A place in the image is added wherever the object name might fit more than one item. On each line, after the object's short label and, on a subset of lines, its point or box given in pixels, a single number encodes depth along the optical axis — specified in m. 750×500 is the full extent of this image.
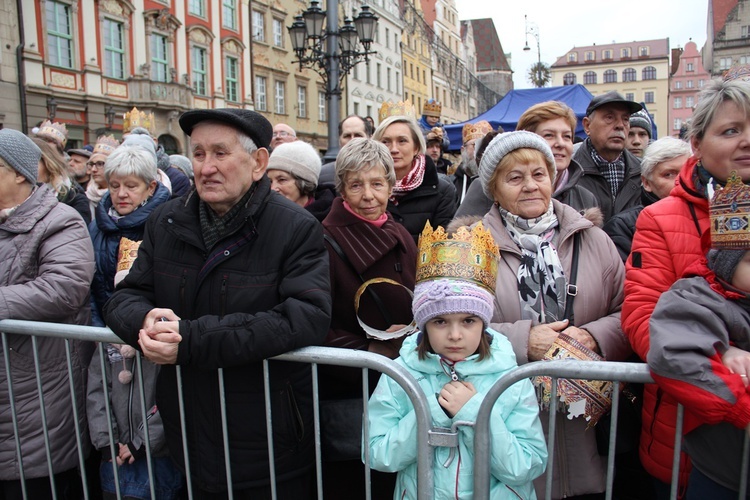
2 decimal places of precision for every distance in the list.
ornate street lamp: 9.47
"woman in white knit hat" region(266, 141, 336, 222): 3.29
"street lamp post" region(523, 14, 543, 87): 29.24
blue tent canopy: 10.94
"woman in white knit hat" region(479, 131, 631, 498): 2.13
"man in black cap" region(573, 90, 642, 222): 3.60
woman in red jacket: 1.86
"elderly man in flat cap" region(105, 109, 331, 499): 2.11
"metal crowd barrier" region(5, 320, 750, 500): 1.78
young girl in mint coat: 1.88
